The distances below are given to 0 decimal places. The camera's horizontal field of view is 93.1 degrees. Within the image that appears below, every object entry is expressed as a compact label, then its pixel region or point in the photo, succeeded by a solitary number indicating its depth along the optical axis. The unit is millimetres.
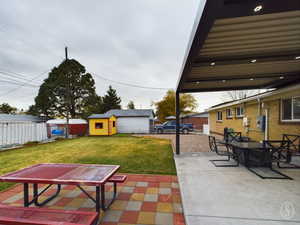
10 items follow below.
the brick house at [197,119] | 26312
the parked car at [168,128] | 17594
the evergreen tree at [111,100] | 35375
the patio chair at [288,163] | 4028
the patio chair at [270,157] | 3791
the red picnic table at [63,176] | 1972
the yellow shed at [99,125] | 14695
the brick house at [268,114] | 5475
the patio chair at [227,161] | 4302
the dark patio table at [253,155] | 3893
